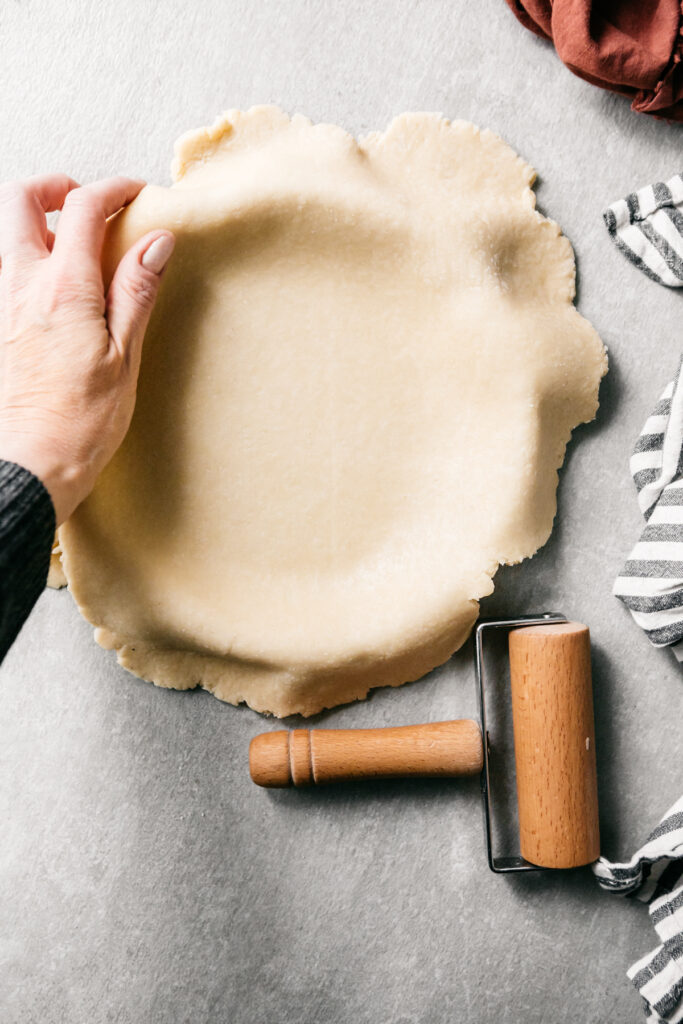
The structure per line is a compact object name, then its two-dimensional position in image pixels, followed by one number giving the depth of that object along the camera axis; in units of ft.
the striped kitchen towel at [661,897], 2.63
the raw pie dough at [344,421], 2.61
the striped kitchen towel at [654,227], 2.70
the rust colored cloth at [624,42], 2.50
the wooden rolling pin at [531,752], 2.49
